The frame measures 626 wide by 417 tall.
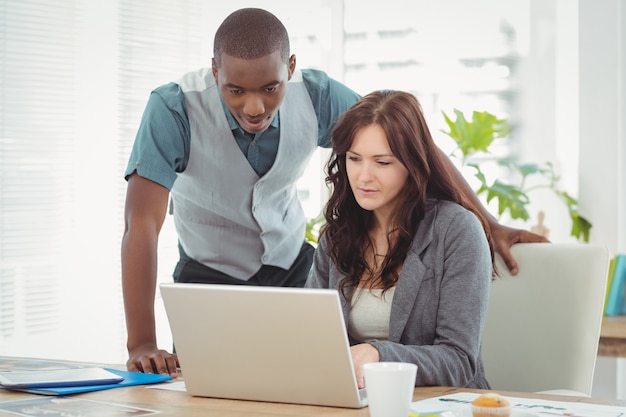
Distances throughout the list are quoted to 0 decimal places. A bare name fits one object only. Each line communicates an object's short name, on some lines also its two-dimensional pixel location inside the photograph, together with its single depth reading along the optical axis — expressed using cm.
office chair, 193
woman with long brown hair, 178
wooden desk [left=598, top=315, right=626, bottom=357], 286
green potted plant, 370
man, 200
